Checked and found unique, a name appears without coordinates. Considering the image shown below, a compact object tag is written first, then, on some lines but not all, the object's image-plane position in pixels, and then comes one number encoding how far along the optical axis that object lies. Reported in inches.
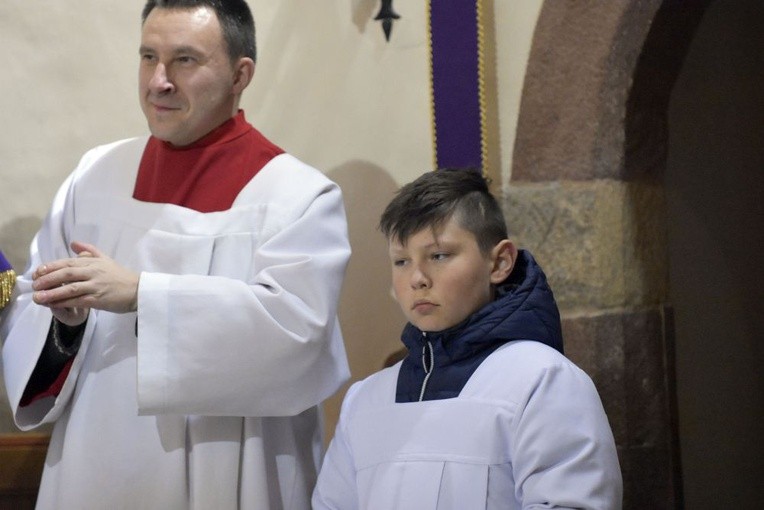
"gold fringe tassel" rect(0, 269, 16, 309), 280.8
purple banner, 318.0
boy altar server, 201.0
